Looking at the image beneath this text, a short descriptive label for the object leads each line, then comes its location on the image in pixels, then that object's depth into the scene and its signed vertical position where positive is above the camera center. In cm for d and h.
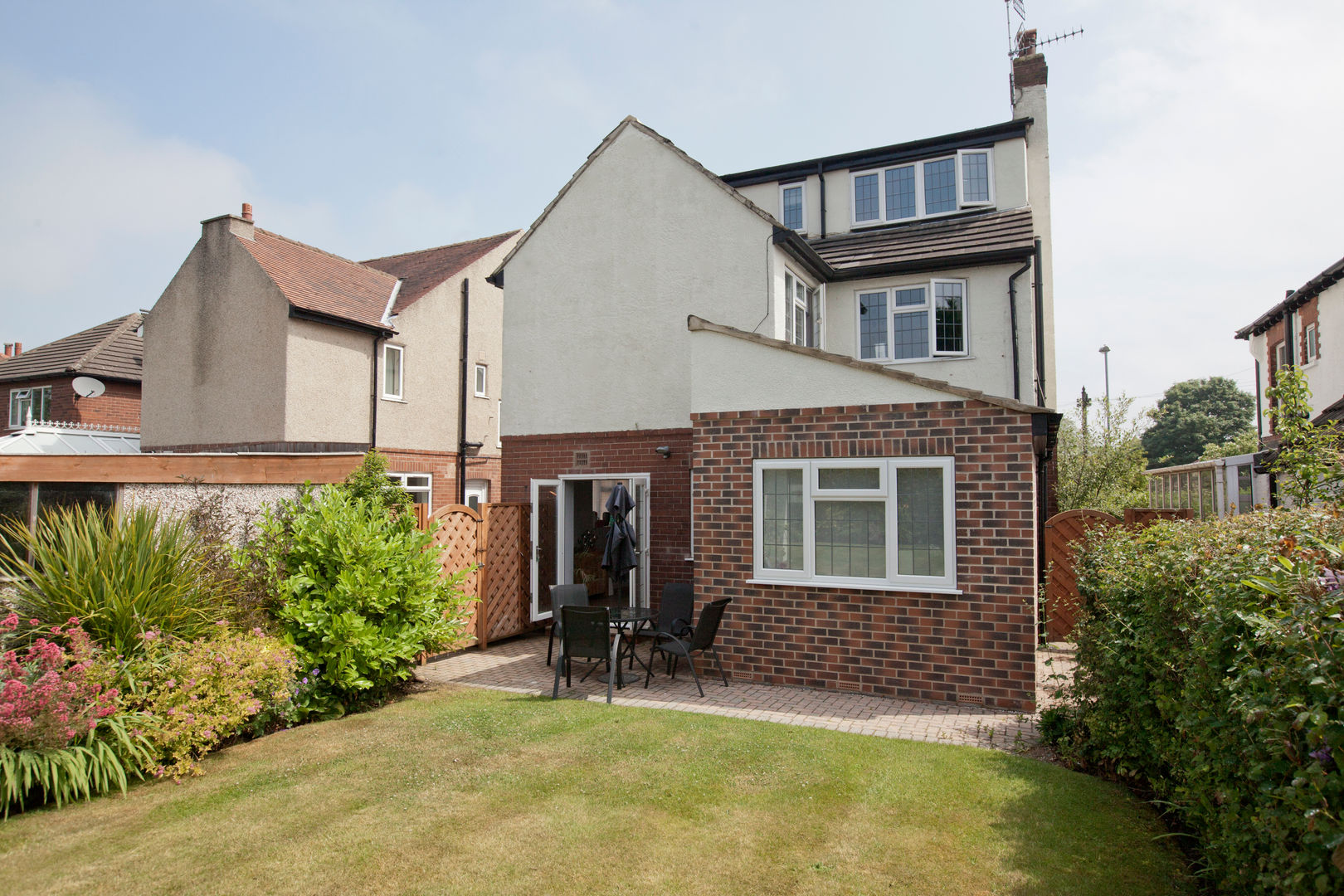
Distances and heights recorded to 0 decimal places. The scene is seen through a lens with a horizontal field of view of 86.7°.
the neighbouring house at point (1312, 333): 1905 +478
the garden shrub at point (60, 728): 488 -169
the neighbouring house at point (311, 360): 1630 +329
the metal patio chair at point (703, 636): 823 -168
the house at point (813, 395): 782 +133
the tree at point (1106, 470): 1673 +50
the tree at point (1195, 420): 5913 +602
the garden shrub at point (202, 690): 563 -165
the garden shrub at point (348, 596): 709 -107
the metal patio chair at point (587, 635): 780 -160
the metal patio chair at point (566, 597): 946 -142
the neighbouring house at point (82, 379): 2275 +372
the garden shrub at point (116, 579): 590 -74
